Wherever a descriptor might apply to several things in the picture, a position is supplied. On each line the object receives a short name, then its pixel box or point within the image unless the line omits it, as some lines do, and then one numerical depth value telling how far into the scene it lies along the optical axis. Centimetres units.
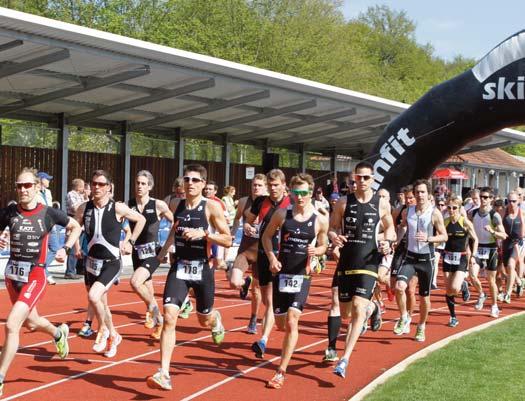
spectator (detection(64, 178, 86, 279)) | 1717
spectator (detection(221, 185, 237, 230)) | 1972
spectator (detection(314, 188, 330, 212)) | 2291
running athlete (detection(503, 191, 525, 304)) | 1592
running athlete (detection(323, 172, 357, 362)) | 954
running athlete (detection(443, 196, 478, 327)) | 1281
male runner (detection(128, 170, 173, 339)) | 1088
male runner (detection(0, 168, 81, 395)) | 823
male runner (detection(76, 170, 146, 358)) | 957
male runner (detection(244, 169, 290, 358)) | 995
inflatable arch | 1416
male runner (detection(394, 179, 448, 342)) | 1134
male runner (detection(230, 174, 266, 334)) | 1102
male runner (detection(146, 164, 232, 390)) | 837
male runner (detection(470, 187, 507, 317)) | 1502
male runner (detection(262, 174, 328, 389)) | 854
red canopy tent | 3898
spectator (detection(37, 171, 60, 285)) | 1669
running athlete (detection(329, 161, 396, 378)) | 902
